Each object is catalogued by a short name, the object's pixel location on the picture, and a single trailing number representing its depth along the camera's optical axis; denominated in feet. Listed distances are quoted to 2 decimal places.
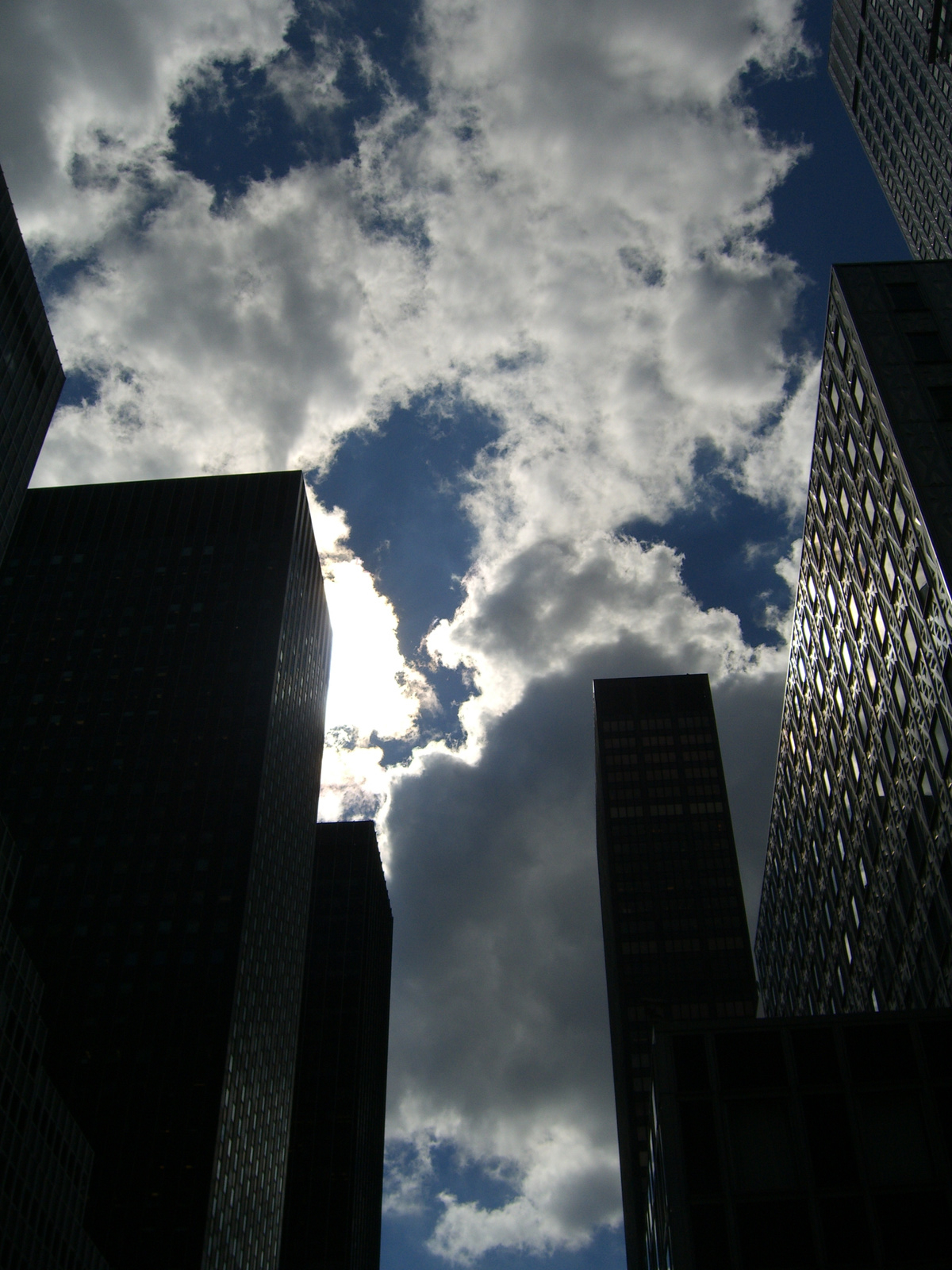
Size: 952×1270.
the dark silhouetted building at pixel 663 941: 549.95
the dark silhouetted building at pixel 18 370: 221.05
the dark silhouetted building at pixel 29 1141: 221.66
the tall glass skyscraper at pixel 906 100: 449.06
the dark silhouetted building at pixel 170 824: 318.24
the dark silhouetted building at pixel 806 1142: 125.70
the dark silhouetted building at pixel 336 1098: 521.24
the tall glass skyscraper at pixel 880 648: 175.01
